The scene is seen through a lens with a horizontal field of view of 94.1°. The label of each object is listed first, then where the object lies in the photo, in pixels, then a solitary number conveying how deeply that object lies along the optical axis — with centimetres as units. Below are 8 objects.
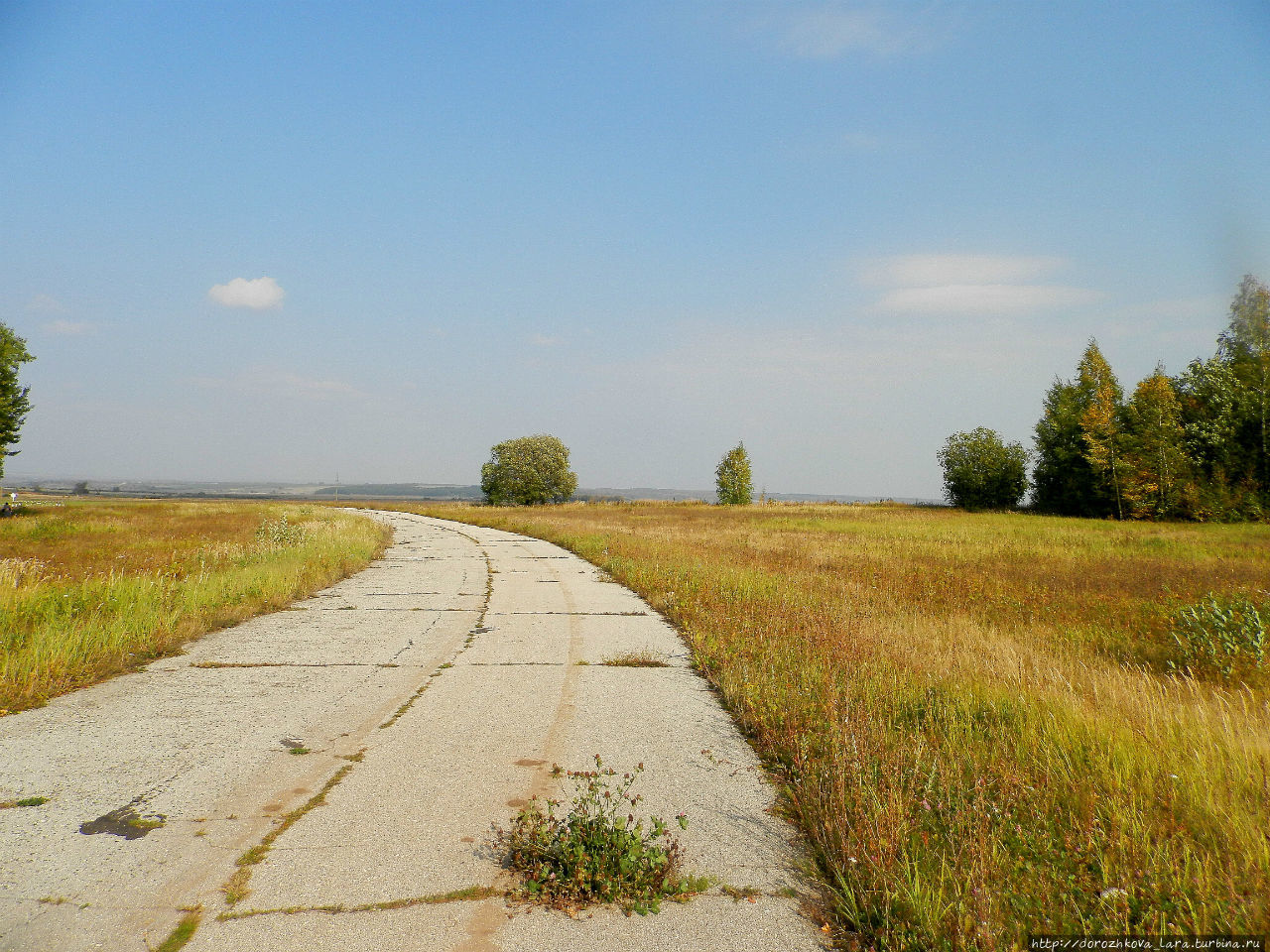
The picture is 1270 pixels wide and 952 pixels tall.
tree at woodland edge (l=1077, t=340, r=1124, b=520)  4475
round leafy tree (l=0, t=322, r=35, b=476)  3978
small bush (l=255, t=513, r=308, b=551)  1737
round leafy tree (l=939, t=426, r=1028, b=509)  6241
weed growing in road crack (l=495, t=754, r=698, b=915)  306
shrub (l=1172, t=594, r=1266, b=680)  691
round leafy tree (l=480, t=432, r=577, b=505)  8219
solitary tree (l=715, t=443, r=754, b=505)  8406
